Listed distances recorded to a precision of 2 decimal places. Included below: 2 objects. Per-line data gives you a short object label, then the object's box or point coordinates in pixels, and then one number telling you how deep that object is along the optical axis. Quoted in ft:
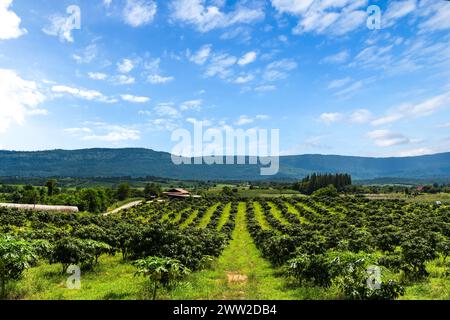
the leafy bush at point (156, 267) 52.03
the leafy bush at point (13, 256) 50.26
